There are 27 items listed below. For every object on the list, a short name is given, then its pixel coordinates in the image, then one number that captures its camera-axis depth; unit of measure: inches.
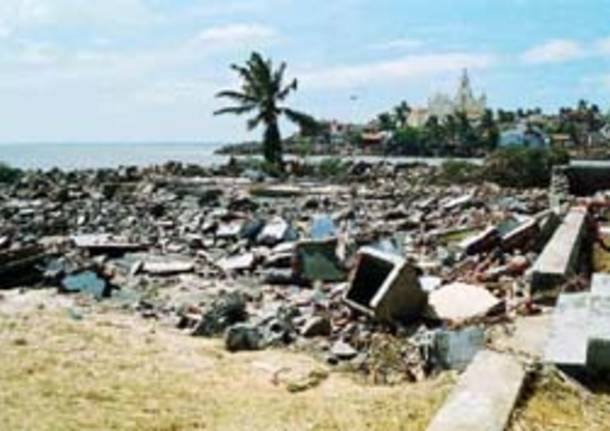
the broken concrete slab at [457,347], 254.8
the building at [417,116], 4729.6
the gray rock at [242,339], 331.3
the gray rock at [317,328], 352.8
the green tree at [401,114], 4227.4
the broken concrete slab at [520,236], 466.9
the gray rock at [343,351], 314.8
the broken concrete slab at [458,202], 808.9
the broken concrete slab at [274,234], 620.1
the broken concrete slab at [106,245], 645.3
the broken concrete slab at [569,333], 211.6
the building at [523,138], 2275.8
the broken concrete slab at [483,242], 483.8
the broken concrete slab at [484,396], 174.4
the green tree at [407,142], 3122.5
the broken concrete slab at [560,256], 312.0
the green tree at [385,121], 4173.2
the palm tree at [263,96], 1501.0
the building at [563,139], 2967.5
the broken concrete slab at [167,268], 541.0
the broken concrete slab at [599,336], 208.1
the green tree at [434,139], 3106.1
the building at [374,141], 3392.0
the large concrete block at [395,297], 352.5
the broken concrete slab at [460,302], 333.4
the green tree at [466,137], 2893.7
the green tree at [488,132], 2775.6
